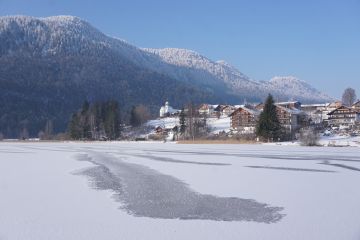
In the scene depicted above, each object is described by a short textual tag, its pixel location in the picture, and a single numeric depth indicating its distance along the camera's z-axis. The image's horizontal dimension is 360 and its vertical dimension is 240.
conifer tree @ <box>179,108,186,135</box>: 77.75
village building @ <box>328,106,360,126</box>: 86.75
